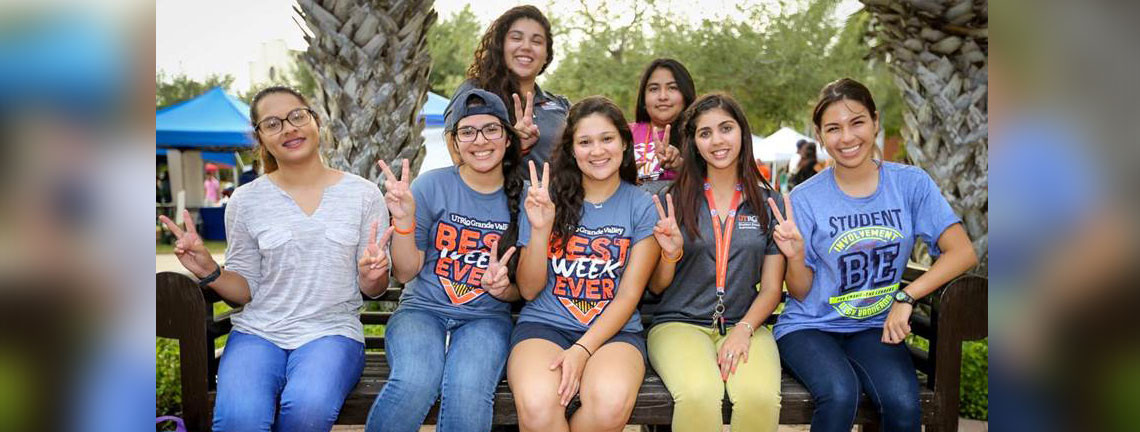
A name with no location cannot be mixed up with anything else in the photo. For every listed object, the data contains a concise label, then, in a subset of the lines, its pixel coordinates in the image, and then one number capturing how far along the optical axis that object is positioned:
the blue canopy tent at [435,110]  13.55
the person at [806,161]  12.04
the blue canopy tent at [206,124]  13.16
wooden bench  2.86
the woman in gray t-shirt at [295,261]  2.87
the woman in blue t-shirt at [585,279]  2.77
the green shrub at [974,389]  4.35
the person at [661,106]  3.98
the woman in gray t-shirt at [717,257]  3.03
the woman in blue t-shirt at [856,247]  3.04
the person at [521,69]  3.85
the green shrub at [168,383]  4.13
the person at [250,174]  14.31
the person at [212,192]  20.03
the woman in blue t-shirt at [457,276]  2.79
